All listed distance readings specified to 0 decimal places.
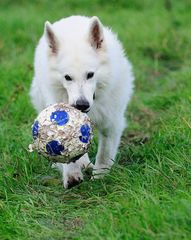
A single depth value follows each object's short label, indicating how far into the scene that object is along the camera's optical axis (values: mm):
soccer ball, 9133
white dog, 9773
